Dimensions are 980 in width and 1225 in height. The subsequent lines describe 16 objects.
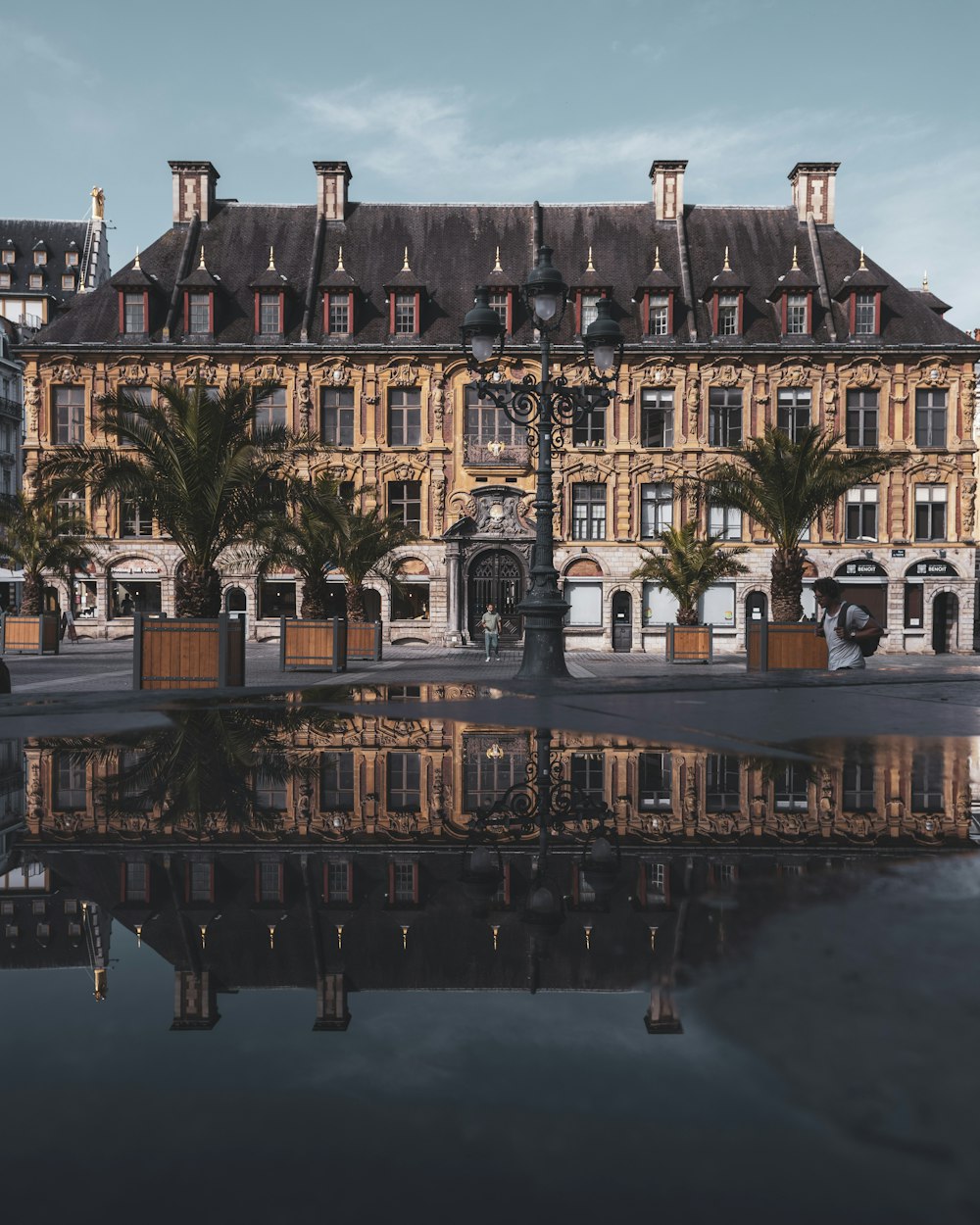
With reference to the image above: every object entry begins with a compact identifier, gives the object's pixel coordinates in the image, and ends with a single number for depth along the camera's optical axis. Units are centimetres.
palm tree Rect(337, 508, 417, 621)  2539
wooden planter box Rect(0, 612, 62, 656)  2875
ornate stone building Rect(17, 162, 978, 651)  3834
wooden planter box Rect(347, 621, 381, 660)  2666
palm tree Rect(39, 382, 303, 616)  1608
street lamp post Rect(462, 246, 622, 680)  1596
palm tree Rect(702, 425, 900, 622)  2155
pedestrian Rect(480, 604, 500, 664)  2914
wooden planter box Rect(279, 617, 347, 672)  2172
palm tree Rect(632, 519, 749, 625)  2962
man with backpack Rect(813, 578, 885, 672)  1253
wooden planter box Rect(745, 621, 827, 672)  2027
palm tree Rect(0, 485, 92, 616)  3008
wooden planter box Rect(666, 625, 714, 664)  2797
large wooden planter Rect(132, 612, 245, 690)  1537
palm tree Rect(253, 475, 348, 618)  2183
